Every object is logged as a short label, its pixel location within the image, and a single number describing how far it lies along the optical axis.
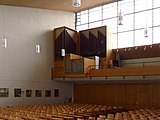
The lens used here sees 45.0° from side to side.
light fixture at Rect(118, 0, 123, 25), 8.27
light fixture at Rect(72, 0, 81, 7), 8.21
